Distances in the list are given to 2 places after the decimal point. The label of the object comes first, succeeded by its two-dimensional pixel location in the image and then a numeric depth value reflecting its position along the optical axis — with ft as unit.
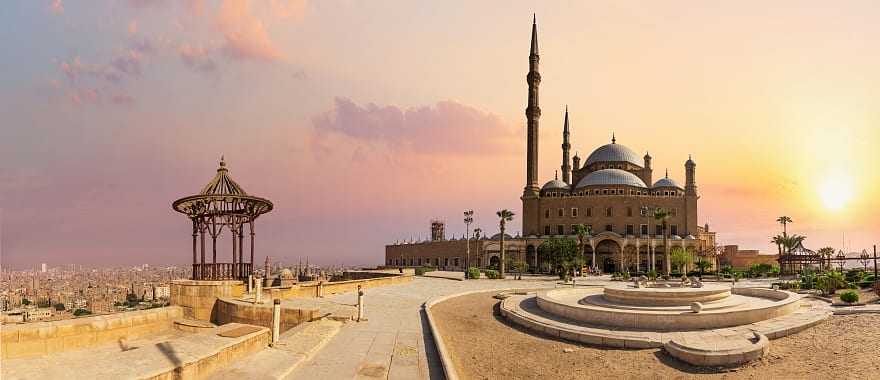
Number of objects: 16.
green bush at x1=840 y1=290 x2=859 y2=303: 68.23
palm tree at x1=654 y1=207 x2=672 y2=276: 168.25
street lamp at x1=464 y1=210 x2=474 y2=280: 225.76
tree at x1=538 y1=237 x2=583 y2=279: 177.61
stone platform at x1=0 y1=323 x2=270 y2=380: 33.58
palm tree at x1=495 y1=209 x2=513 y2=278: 191.31
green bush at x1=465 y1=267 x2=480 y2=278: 154.13
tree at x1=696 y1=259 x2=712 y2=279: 183.97
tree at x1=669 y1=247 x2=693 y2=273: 162.89
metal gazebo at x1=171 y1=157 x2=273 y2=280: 85.66
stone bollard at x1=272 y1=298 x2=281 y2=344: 43.57
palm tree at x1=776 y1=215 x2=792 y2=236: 232.00
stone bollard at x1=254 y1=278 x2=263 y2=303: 68.39
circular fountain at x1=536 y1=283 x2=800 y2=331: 55.06
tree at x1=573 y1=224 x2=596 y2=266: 191.62
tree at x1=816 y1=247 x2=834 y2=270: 184.59
